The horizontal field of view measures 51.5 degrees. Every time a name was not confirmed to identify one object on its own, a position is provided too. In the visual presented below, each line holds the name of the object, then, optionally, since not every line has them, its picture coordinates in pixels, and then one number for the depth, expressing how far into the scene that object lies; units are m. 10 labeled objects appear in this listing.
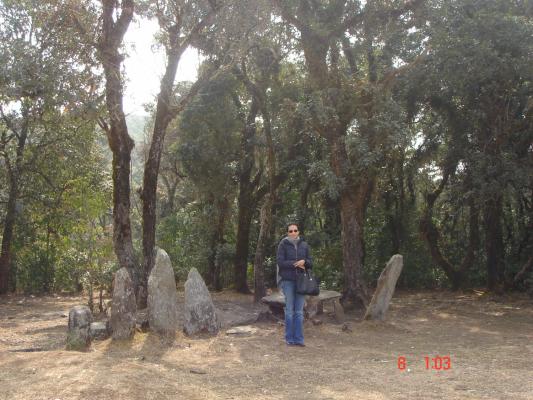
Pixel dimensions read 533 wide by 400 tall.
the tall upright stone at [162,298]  8.87
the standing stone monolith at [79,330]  7.90
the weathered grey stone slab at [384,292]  10.81
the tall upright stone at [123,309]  8.54
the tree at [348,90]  12.35
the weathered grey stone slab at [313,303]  11.08
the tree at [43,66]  9.84
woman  8.48
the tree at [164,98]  12.93
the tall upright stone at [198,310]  9.33
